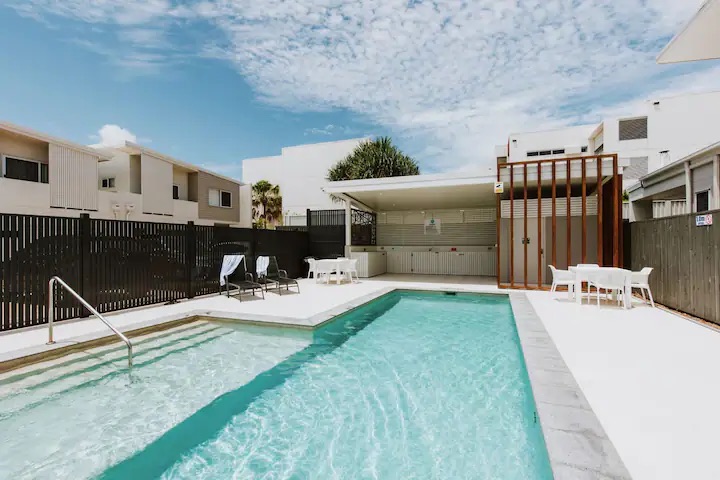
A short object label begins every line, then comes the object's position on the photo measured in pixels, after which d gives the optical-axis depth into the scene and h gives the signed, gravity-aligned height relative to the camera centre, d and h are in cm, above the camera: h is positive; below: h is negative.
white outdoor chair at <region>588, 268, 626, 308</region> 691 -80
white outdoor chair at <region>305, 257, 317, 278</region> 1146 -78
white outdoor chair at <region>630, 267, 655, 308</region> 699 -82
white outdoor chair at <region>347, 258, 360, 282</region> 1166 -89
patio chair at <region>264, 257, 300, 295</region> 909 -106
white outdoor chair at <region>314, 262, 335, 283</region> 1127 -89
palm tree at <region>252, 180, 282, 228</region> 2995 +332
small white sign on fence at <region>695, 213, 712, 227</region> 558 +31
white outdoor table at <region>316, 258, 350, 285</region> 1122 -76
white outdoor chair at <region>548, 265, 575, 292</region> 826 -92
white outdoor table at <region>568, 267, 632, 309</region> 689 -87
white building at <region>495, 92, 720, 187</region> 1975 +649
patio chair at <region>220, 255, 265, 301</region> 828 -104
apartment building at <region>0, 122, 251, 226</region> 1159 +257
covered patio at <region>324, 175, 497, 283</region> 1299 +36
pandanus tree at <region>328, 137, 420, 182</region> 2366 +557
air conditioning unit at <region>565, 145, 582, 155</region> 2312 +618
